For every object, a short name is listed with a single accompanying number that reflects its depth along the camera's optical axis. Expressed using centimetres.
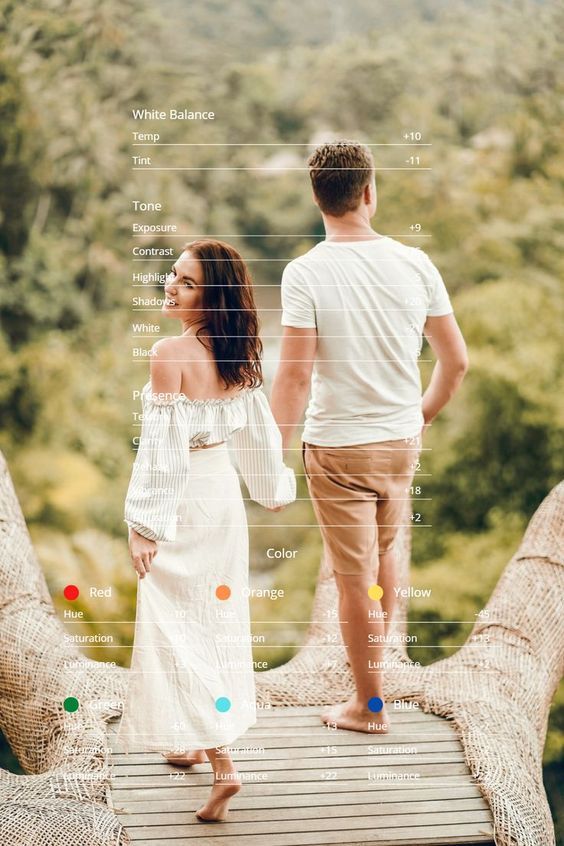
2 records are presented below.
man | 618
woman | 592
